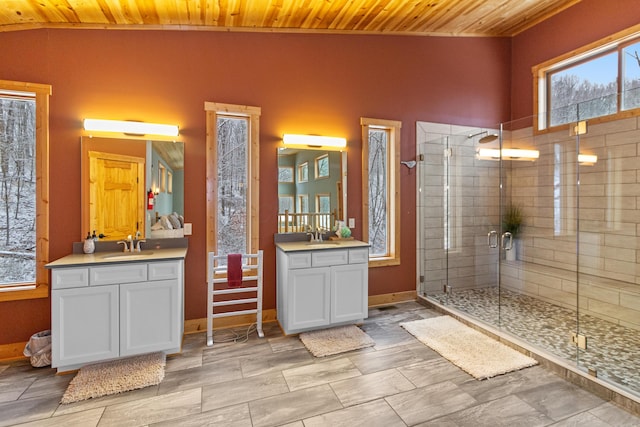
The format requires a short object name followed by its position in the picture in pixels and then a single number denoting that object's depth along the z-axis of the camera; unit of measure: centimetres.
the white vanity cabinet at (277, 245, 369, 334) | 300
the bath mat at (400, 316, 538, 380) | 242
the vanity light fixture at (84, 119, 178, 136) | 278
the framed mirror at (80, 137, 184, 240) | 282
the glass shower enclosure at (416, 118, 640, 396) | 300
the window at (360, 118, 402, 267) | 393
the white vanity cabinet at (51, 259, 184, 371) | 232
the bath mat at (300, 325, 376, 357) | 274
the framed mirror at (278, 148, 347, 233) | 345
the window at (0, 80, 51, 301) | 268
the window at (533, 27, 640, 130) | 328
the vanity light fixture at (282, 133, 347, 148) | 339
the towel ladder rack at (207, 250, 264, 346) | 294
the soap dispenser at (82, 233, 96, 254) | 276
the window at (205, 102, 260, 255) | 327
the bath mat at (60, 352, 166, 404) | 212
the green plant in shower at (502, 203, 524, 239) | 421
